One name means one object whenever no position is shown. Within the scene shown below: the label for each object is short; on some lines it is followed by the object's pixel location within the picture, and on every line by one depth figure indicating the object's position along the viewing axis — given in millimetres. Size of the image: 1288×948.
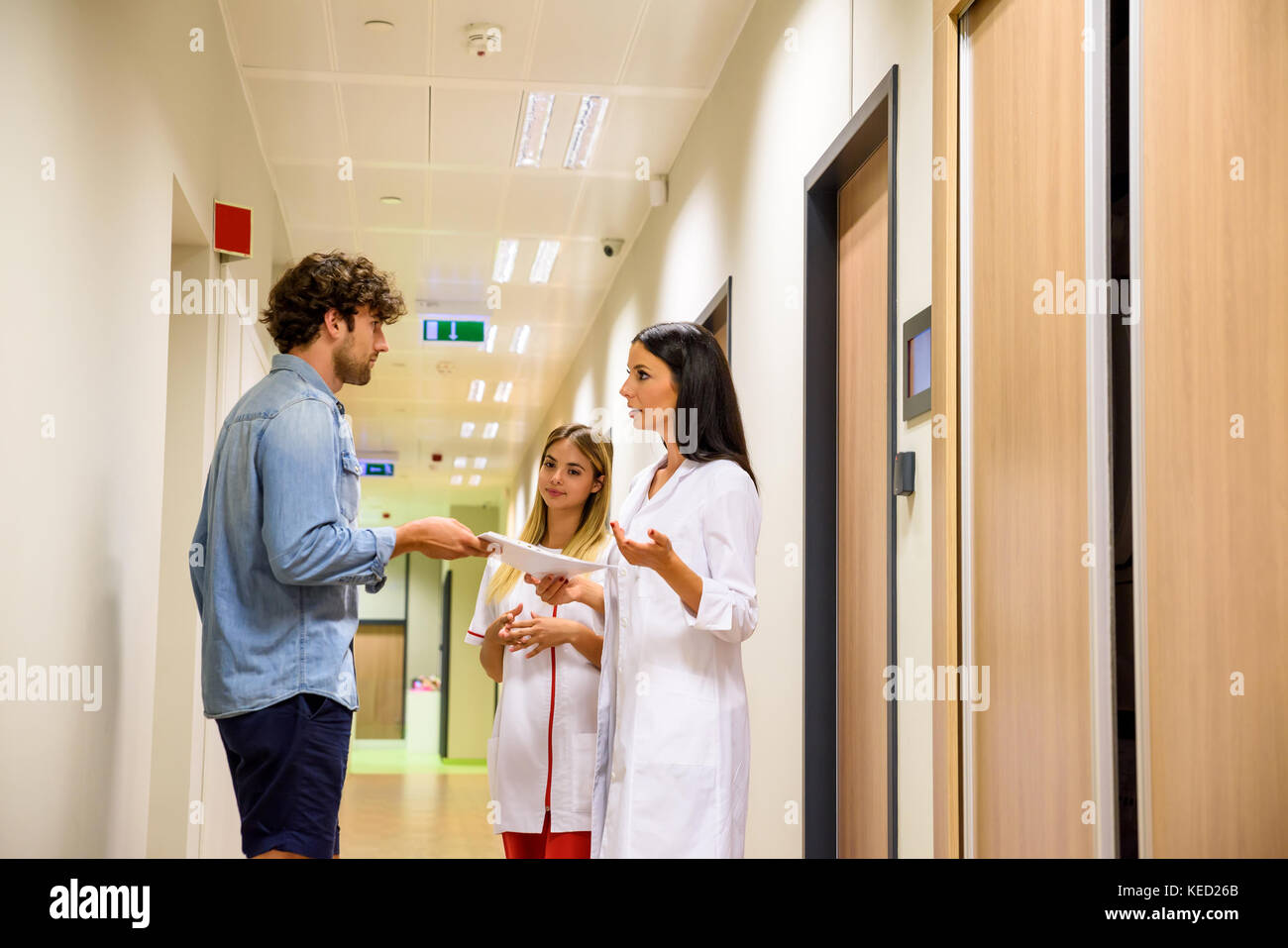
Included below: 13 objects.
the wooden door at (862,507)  3061
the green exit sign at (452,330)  8273
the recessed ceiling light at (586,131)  5328
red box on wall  4375
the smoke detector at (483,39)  4594
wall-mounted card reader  2664
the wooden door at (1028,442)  1733
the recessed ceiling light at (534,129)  5305
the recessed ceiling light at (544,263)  7301
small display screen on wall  2607
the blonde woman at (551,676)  2566
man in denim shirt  1991
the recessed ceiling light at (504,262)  7281
